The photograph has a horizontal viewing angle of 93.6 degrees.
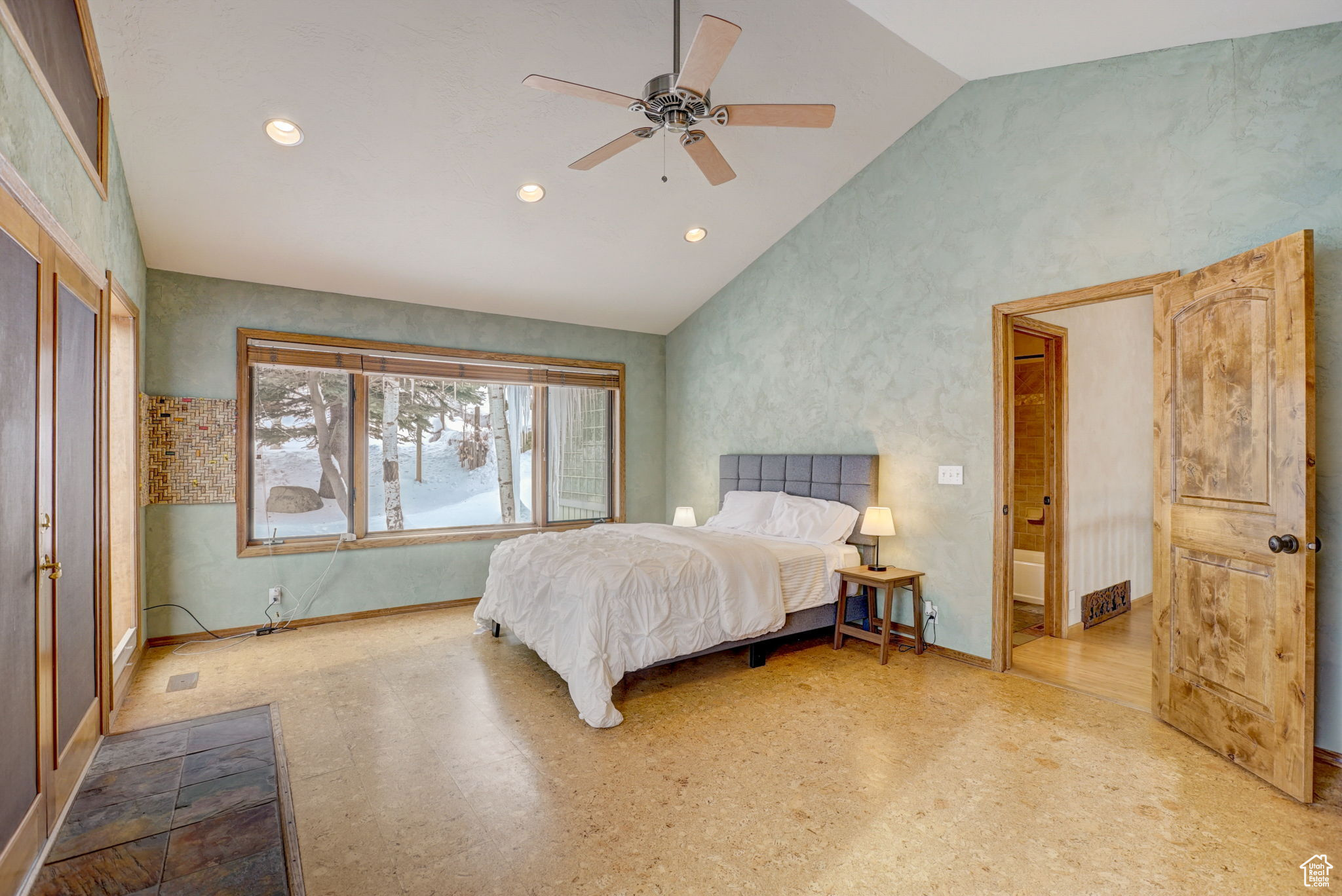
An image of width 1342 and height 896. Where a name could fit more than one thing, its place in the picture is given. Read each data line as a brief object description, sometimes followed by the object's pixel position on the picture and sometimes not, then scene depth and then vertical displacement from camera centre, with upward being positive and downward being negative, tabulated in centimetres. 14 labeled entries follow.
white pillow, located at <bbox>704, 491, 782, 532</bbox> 470 -48
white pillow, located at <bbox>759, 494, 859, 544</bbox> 426 -50
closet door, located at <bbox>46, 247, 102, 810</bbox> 228 -28
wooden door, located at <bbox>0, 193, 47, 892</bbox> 180 -32
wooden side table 376 -92
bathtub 509 -106
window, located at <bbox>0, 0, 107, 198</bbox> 186 +135
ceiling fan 213 +134
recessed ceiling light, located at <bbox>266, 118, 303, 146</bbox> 315 +162
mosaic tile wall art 412 +0
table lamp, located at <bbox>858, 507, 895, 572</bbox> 402 -48
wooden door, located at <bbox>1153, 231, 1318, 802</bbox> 226 -25
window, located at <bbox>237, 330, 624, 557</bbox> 463 +5
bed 305 -78
